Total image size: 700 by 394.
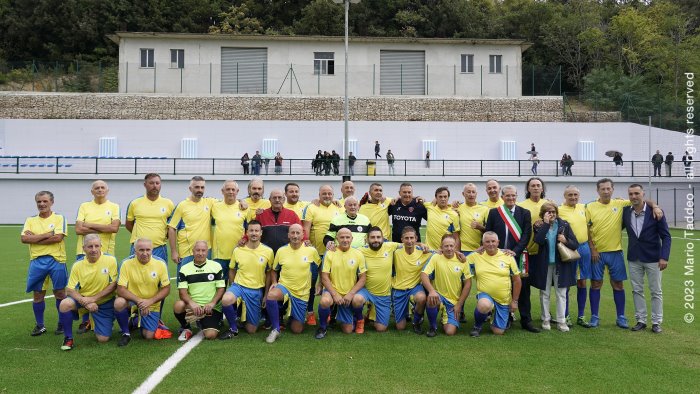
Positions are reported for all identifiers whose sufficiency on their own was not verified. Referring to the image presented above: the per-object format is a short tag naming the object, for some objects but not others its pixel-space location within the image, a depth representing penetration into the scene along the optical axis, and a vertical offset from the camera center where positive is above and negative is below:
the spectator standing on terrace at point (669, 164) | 28.78 +1.82
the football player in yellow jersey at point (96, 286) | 6.49 -0.96
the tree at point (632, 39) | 45.06 +12.46
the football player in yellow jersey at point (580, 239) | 7.43 -0.47
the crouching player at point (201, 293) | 6.66 -1.06
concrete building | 35.75 +8.23
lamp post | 24.38 +3.34
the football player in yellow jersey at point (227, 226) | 7.59 -0.34
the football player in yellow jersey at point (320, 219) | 7.98 -0.25
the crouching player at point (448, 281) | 6.95 -0.95
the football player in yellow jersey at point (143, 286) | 6.54 -0.97
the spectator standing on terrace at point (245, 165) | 27.75 +1.61
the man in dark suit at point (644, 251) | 7.08 -0.59
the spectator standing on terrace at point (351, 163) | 27.68 +1.73
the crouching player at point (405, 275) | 7.23 -0.91
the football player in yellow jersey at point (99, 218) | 7.38 -0.24
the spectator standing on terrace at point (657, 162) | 28.56 +1.90
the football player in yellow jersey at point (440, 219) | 7.72 -0.24
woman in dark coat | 7.07 -0.76
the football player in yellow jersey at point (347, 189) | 8.23 +0.16
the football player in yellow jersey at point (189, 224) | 7.60 -0.32
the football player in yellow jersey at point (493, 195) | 7.61 +0.07
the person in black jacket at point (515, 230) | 7.13 -0.35
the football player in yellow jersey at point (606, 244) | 7.39 -0.54
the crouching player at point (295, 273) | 6.98 -0.87
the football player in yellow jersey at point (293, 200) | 7.89 +0.00
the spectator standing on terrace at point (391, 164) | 27.98 +1.73
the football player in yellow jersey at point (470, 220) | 7.67 -0.25
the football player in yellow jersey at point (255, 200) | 7.80 +0.00
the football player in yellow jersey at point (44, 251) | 7.02 -0.63
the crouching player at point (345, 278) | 6.97 -0.92
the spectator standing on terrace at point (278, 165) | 27.84 +1.63
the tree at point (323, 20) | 46.47 +14.18
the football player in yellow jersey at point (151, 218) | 7.62 -0.24
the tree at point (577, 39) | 45.53 +12.56
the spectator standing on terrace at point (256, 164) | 27.58 +1.66
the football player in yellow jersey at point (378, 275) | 7.15 -0.91
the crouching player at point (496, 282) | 6.91 -0.95
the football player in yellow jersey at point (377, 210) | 8.21 -0.14
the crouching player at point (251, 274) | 6.93 -0.89
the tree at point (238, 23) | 47.16 +14.08
